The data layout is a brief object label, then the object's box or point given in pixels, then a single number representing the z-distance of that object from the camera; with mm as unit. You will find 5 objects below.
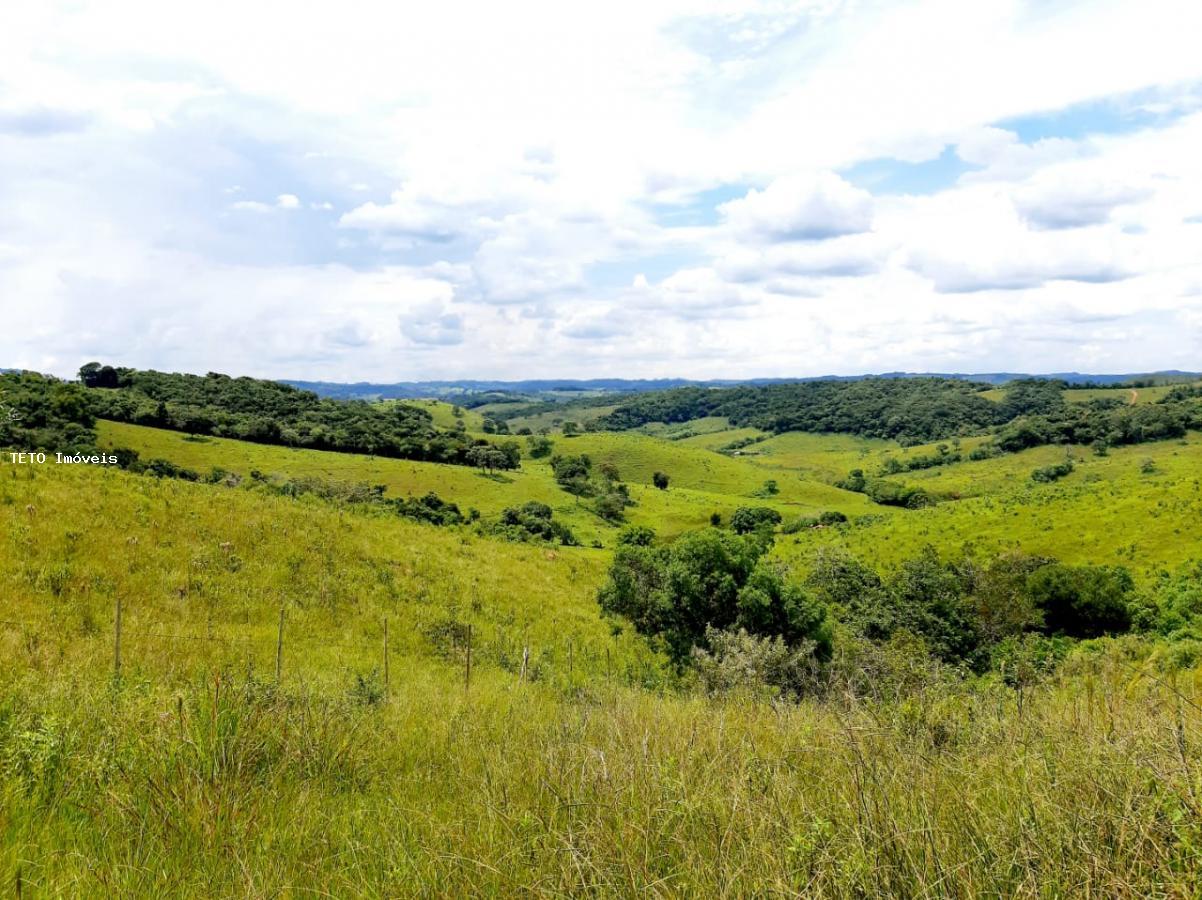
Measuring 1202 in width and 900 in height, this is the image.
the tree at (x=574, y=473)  106125
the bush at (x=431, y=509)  67125
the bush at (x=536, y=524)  72438
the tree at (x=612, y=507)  97500
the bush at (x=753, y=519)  89431
